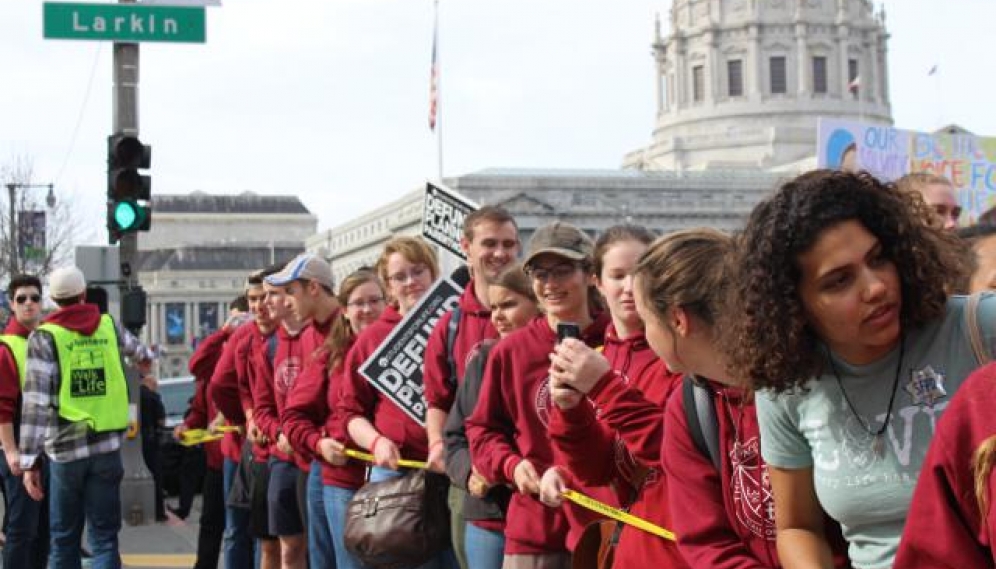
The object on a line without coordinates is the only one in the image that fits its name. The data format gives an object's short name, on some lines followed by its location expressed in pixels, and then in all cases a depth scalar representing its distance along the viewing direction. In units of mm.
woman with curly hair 2346
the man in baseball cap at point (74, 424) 7574
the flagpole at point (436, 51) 45150
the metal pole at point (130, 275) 12031
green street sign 10766
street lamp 34869
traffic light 11352
